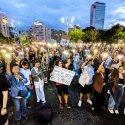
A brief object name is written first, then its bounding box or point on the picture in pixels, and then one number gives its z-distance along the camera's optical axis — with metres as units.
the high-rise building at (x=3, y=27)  89.09
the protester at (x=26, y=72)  3.76
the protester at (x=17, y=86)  3.06
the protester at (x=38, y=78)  4.01
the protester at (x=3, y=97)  2.24
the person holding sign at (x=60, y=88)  4.01
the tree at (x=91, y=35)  42.82
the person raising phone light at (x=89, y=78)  4.13
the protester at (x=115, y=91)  3.78
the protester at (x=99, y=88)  3.81
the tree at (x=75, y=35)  39.02
